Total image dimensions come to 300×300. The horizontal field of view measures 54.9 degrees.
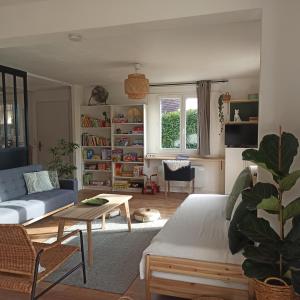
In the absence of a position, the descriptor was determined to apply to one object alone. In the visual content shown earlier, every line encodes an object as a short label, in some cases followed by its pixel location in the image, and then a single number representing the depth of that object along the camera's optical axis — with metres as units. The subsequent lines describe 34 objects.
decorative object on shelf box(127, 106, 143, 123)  6.21
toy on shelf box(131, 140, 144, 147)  6.22
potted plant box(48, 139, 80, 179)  5.55
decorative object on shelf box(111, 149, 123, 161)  6.32
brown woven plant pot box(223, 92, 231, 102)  5.61
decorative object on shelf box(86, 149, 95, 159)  6.59
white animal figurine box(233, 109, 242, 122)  5.51
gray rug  2.54
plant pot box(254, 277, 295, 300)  1.56
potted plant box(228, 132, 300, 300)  1.54
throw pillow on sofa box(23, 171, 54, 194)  4.27
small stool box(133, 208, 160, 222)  4.11
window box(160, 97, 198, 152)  6.13
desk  5.68
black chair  5.43
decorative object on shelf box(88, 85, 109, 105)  6.29
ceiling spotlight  2.28
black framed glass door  4.50
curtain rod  5.77
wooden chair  1.84
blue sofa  3.42
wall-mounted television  5.44
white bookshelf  6.25
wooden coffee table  2.87
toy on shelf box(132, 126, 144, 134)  6.16
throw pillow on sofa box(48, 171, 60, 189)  4.59
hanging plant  5.71
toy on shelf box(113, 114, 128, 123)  6.23
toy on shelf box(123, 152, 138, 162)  6.28
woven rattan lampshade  3.64
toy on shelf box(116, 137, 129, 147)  6.34
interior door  6.81
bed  1.98
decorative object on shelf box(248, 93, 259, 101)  5.48
